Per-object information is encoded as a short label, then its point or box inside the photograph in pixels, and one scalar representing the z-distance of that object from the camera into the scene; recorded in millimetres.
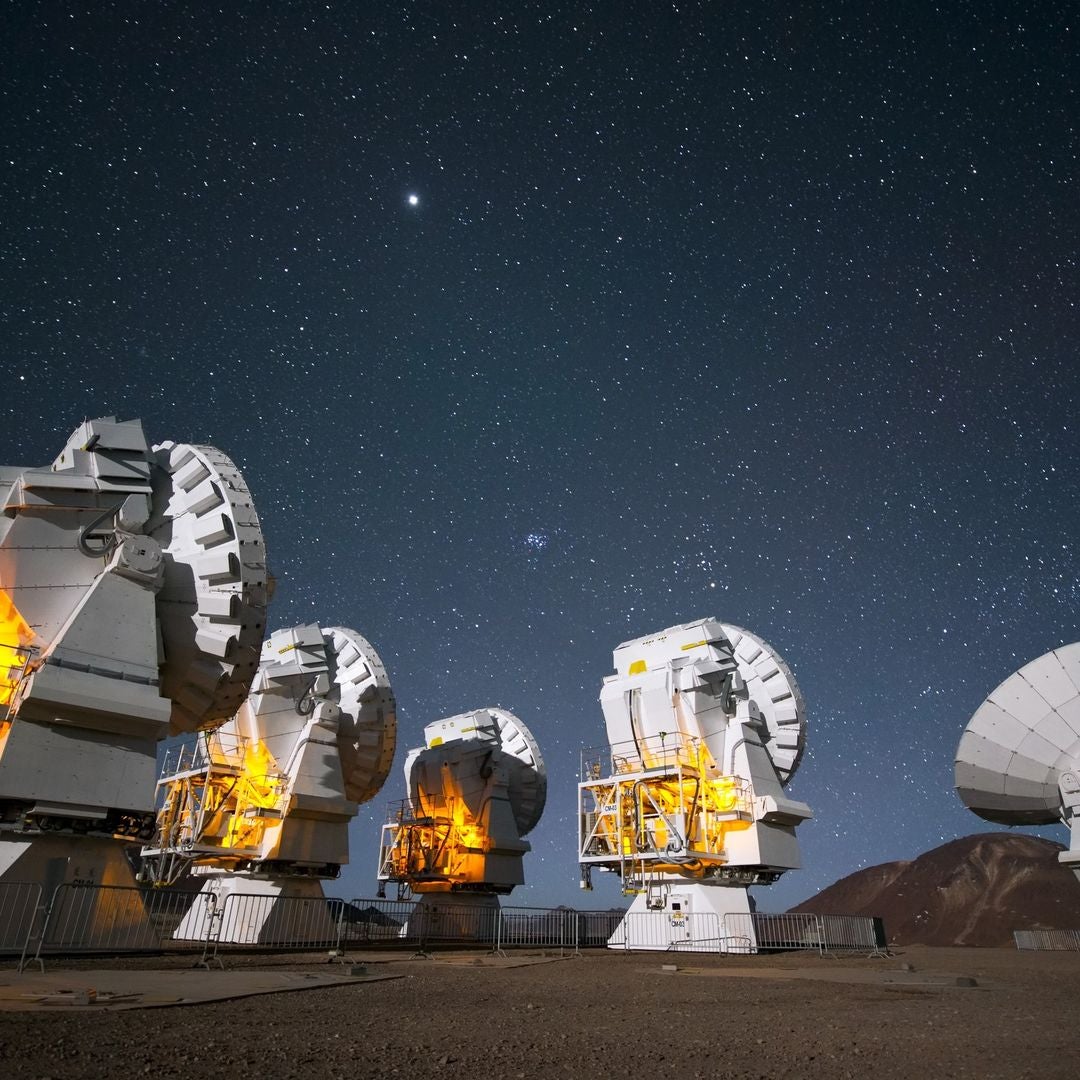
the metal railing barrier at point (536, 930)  22766
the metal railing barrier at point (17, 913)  11516
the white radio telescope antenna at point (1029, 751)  23438
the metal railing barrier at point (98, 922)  11984
